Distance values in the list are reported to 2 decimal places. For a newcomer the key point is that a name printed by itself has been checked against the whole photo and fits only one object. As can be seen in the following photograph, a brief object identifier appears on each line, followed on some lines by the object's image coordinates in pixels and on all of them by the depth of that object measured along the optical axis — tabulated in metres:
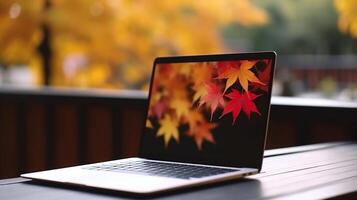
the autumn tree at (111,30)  4.57
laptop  1.10
